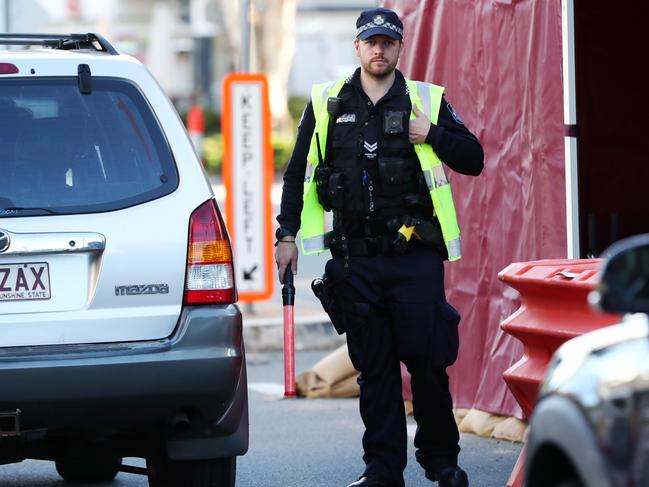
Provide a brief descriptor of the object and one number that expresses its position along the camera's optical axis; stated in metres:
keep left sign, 24.56
